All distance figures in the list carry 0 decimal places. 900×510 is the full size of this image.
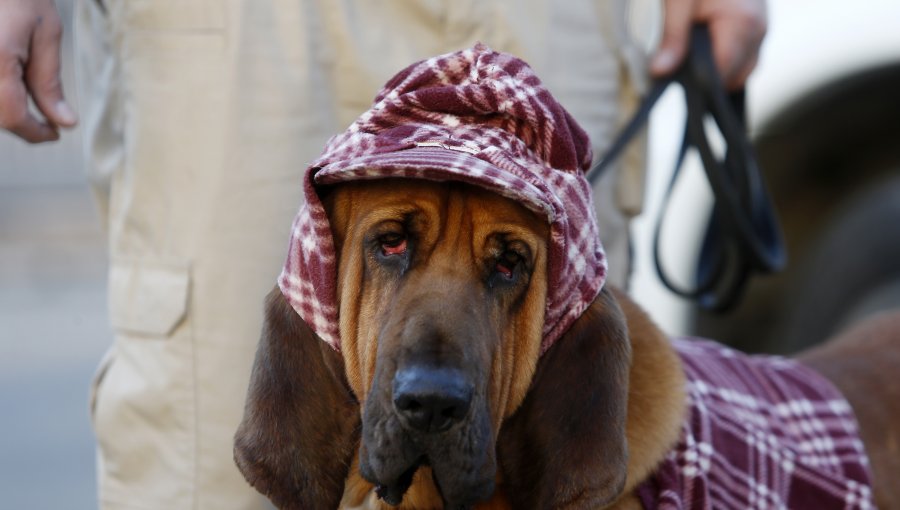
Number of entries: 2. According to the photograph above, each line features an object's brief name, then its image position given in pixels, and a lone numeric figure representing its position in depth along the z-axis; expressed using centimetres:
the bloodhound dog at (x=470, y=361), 435
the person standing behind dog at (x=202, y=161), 523
